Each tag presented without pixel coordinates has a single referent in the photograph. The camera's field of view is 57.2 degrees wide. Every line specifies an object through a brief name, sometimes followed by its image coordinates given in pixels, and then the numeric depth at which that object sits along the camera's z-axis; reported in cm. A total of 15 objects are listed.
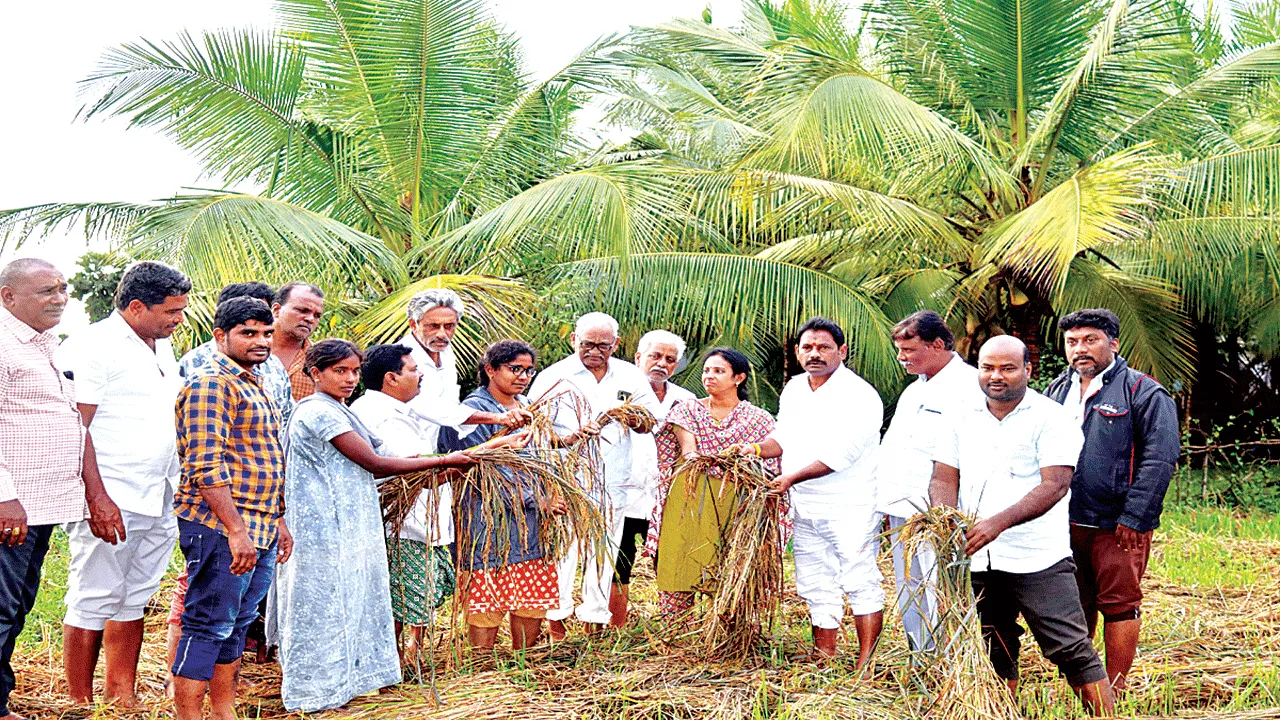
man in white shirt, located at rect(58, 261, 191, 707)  437
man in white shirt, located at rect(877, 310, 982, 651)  484
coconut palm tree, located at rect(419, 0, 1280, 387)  859
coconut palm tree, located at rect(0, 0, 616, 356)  866
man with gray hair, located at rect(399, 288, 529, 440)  509
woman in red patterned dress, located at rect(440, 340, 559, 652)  487
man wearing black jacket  463
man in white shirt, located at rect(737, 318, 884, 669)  516
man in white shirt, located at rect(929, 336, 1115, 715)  414
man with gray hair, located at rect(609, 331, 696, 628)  578
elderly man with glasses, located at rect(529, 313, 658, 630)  549
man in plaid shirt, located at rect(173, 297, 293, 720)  396
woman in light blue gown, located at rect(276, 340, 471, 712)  435
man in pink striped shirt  403
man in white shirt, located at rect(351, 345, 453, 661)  480
